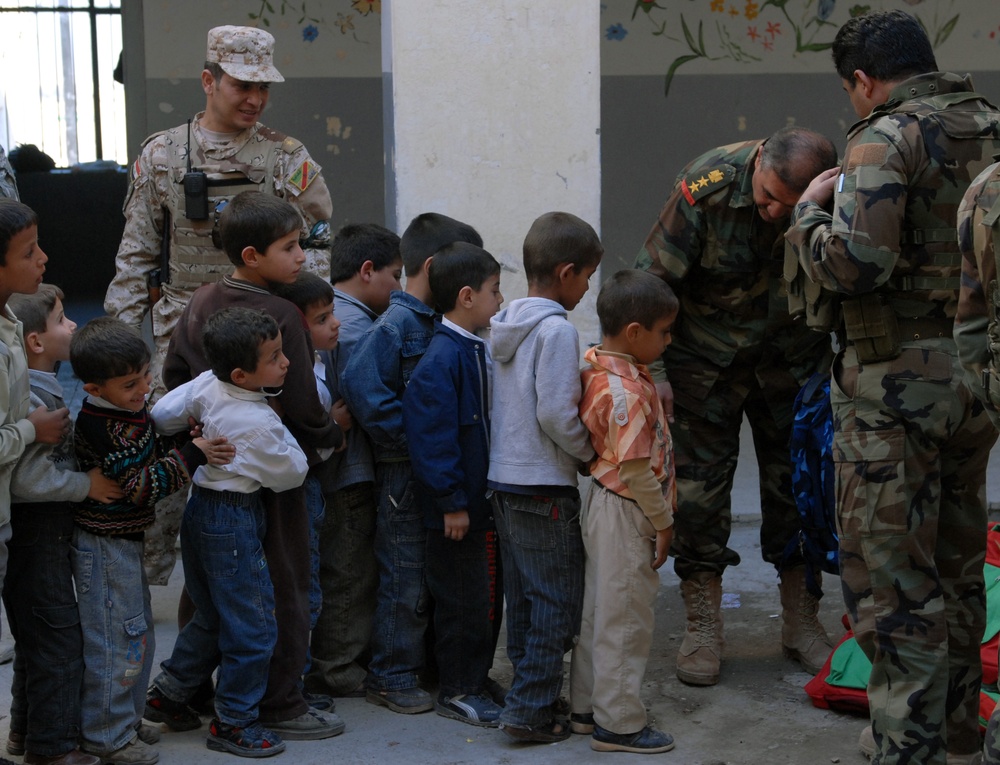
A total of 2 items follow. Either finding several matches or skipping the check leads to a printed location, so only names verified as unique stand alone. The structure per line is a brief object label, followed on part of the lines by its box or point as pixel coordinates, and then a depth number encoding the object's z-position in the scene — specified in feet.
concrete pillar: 14.30
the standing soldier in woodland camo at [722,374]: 12.07
